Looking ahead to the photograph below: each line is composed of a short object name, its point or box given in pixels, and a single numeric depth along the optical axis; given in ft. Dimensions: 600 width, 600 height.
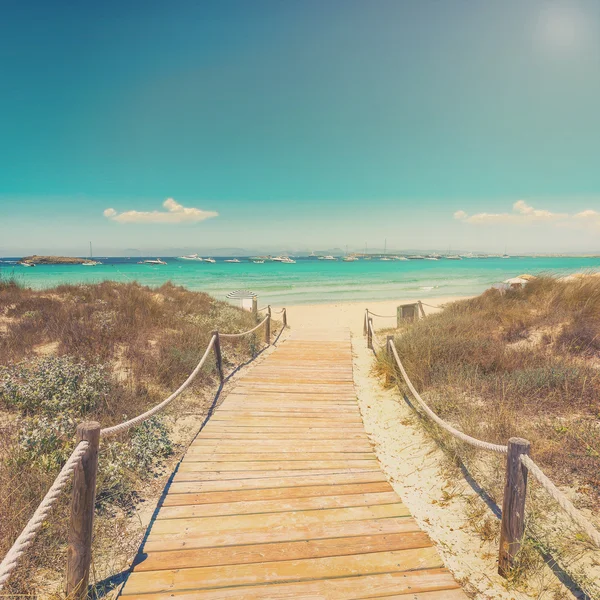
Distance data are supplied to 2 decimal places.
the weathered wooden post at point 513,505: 8.96
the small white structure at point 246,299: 51.26
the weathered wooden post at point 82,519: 8.23
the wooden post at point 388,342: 25.82
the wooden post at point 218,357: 24.68
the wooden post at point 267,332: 38.88
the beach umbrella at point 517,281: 42.33
